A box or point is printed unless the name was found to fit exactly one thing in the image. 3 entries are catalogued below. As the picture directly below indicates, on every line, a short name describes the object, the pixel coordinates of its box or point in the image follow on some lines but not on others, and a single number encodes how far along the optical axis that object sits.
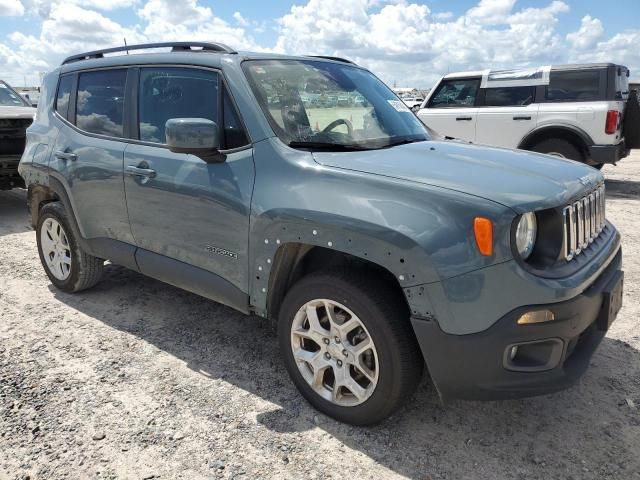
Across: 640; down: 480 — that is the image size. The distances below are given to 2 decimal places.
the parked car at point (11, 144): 7.16
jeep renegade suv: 2.21
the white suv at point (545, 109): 8.45
